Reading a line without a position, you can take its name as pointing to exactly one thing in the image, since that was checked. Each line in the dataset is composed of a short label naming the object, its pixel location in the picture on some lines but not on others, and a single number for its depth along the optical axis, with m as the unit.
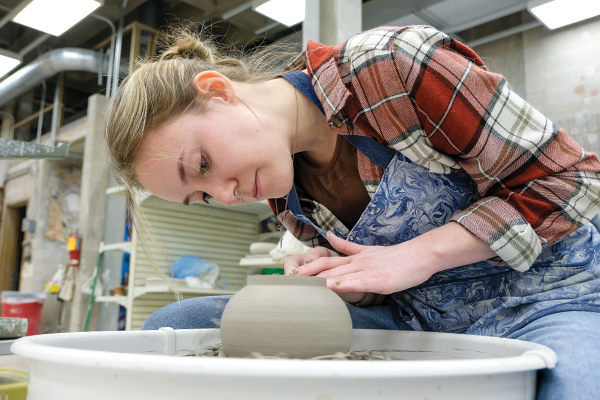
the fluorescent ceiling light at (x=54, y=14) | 3.30
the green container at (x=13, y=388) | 0.76
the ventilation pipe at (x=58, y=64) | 4.00
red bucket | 3.56
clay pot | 0.56
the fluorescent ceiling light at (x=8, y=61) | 4.17
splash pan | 0.35
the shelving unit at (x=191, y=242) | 2.57
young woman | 0.69
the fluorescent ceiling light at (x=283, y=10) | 3.01
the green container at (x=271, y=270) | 2.41
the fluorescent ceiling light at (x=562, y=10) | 2.54
